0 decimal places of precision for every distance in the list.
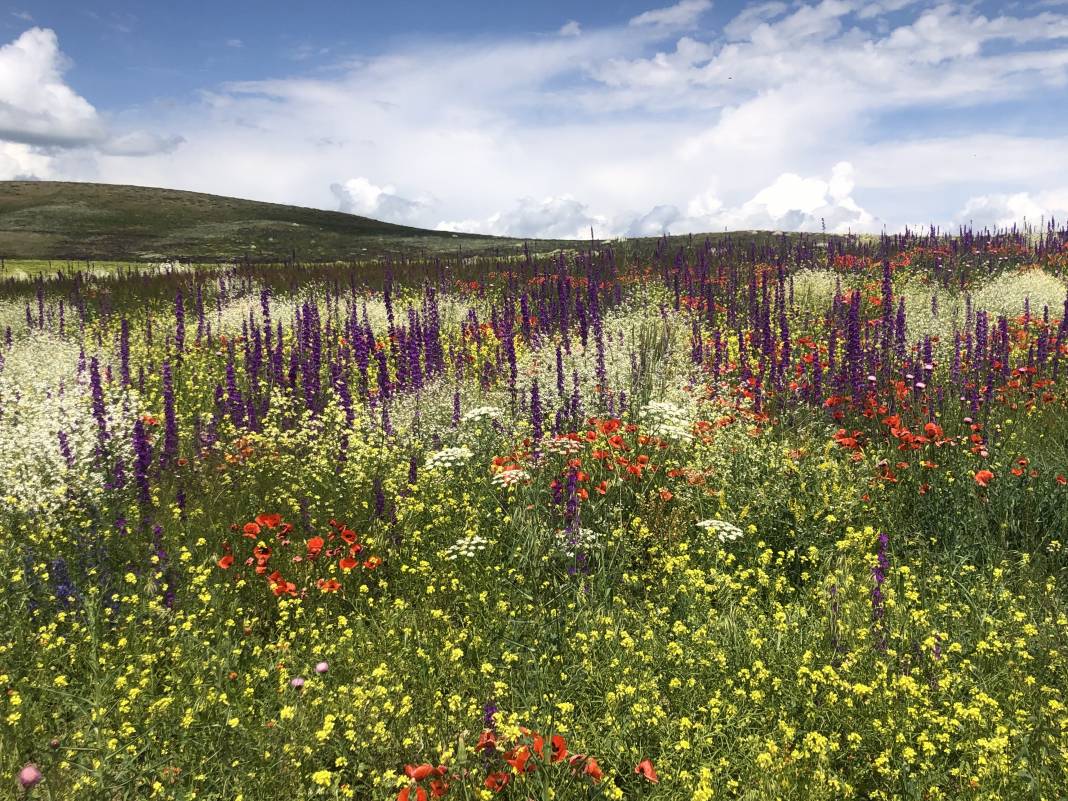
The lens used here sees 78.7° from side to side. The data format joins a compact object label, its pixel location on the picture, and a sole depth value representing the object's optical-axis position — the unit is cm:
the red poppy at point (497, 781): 249
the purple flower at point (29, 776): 271
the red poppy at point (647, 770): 238
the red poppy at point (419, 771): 238
